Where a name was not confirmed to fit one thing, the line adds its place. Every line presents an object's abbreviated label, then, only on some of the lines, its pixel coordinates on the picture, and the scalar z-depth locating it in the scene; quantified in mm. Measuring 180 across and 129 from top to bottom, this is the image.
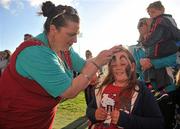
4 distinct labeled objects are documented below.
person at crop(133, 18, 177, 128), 1702
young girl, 1314
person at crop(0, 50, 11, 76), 4031
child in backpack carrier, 1871
